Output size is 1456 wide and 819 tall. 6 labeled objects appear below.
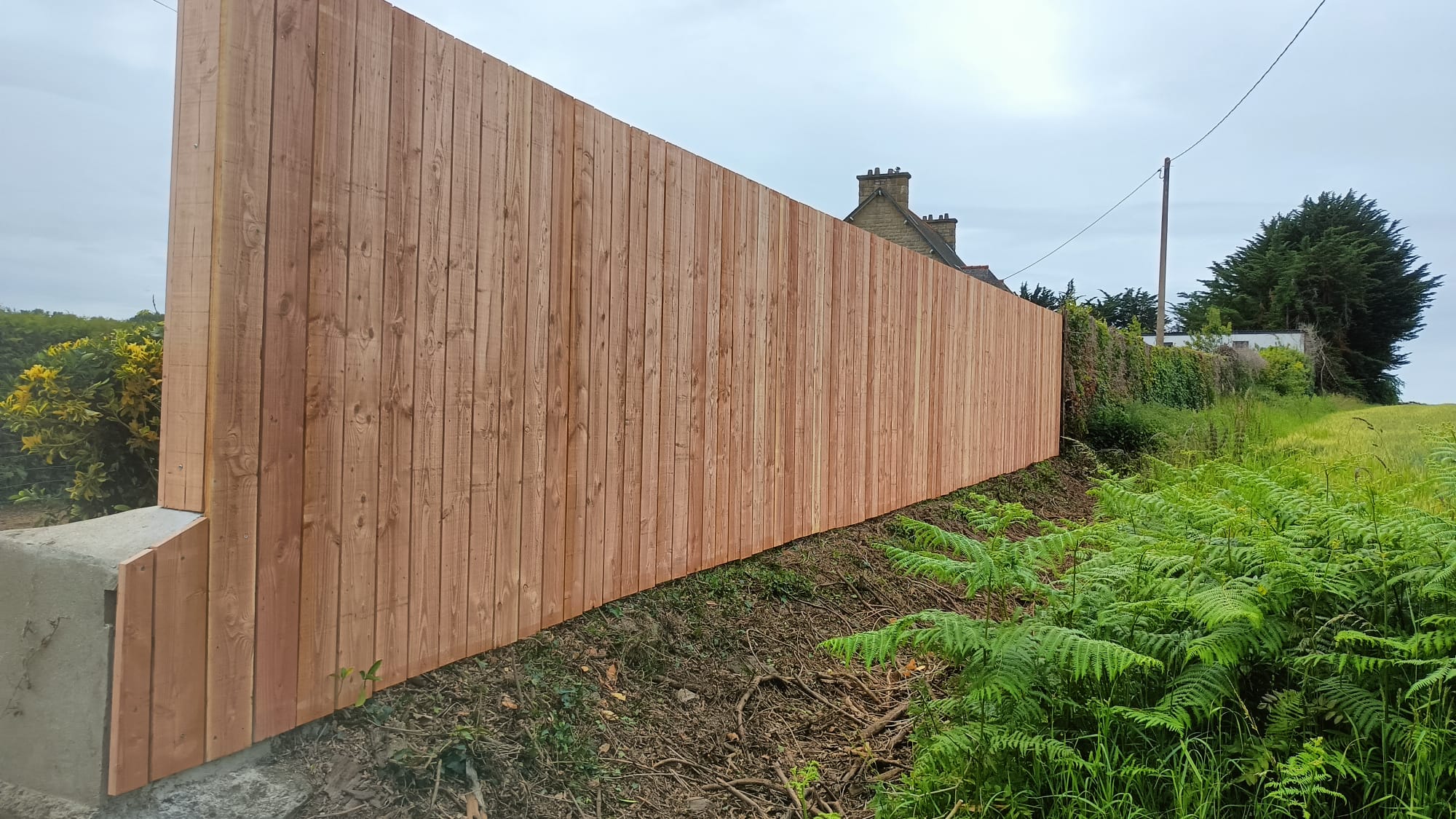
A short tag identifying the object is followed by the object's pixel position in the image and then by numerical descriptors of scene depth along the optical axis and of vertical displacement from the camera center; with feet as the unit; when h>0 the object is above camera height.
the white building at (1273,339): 104.45 +10.87
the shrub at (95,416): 8.75 -0.21
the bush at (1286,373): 72.49 +4.72
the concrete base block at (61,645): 6.66 -1.96
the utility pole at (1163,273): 63.10 +11.01
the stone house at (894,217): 79.56 +18.59
